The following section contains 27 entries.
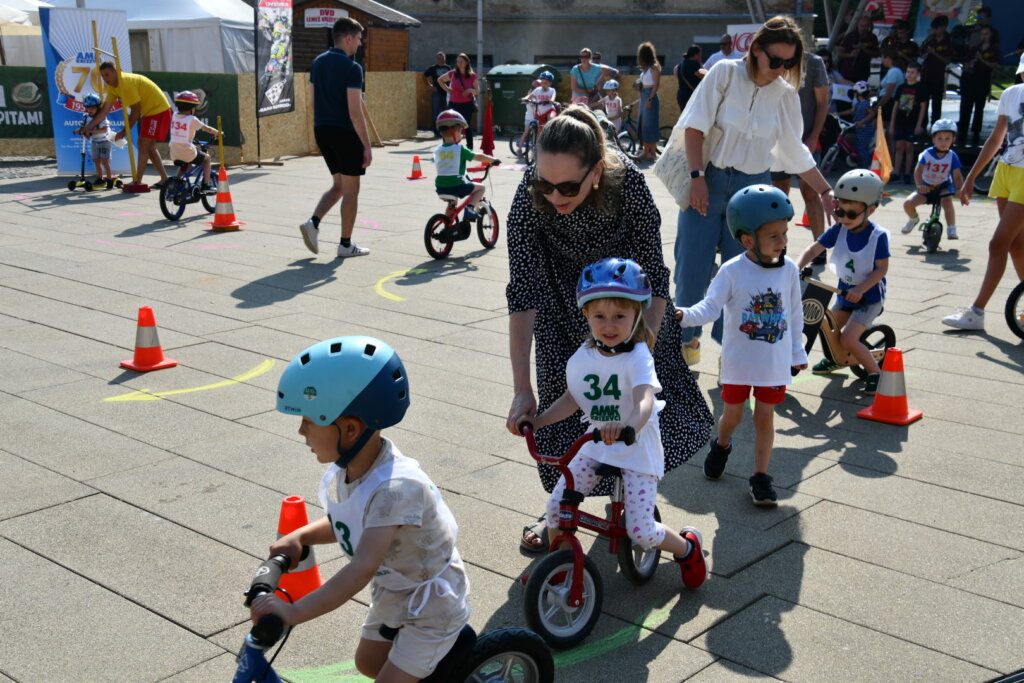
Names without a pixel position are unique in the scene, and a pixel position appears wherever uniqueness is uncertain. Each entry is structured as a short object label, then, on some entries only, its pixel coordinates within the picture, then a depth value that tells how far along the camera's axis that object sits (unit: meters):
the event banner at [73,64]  16.22
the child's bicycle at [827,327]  6.74
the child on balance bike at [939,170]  11.36
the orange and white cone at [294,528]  3.89
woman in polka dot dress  3.76
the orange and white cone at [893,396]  6.05
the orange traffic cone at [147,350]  6.87
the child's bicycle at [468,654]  2.44
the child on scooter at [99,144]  15.21
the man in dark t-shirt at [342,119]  10.55
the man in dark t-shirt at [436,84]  24.06
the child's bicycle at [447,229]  10.73
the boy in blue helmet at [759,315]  4.86
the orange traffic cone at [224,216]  12.41
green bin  26.22
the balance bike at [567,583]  3.57
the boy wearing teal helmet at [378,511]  2.64
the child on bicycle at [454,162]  10.70
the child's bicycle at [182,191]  12.95
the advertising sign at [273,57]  18.11
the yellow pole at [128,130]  14.96
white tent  21.06
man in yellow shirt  14.75
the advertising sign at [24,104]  18.25
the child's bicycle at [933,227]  11.34
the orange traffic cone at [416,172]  17.59
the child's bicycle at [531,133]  19.88
